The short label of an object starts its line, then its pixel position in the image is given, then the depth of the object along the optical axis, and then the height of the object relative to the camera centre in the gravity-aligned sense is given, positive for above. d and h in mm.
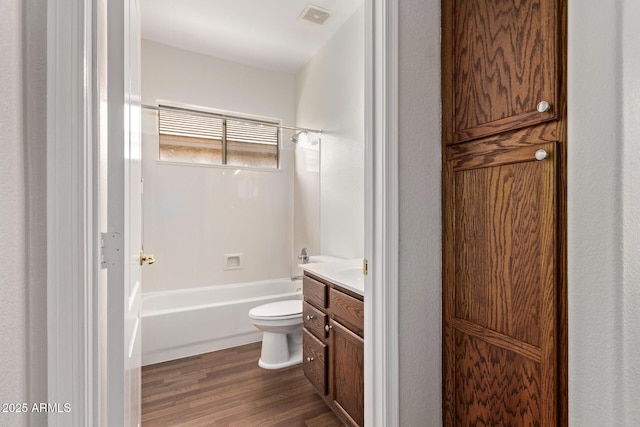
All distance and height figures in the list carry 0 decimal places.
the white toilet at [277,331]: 2293 -933
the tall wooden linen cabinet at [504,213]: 917 -3
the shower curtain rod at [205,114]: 2553 +883
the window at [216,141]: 2986 +762
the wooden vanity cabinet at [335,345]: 1449 -739
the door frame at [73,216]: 608 -11
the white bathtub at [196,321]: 2455 -946
